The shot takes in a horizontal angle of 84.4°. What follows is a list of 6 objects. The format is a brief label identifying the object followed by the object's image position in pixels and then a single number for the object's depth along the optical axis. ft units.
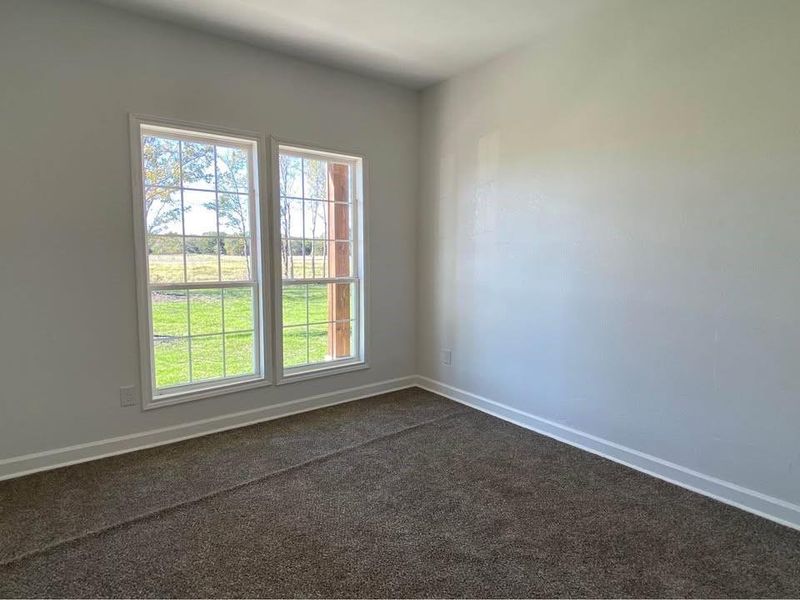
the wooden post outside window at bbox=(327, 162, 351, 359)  12.72
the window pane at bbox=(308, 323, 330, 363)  12.51
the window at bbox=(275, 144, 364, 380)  11.80
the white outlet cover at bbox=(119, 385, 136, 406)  9.52
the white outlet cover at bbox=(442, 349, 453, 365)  13.37
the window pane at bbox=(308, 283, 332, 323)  12.44
